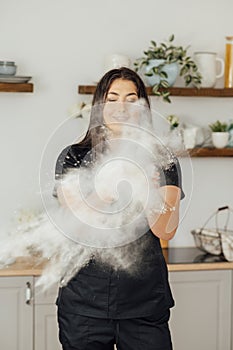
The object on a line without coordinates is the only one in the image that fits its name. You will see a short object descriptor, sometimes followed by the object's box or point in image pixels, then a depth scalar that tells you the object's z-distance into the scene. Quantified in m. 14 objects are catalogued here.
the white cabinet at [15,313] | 3.00
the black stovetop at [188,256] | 3.20
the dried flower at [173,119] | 3.28
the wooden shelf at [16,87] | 3.12
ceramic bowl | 3.12
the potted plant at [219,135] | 3.40
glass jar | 3.43
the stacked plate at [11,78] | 3.11
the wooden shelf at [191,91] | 3.27
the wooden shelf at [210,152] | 3.37
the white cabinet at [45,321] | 3.02
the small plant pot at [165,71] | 3.26
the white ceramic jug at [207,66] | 3.37
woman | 2.12
